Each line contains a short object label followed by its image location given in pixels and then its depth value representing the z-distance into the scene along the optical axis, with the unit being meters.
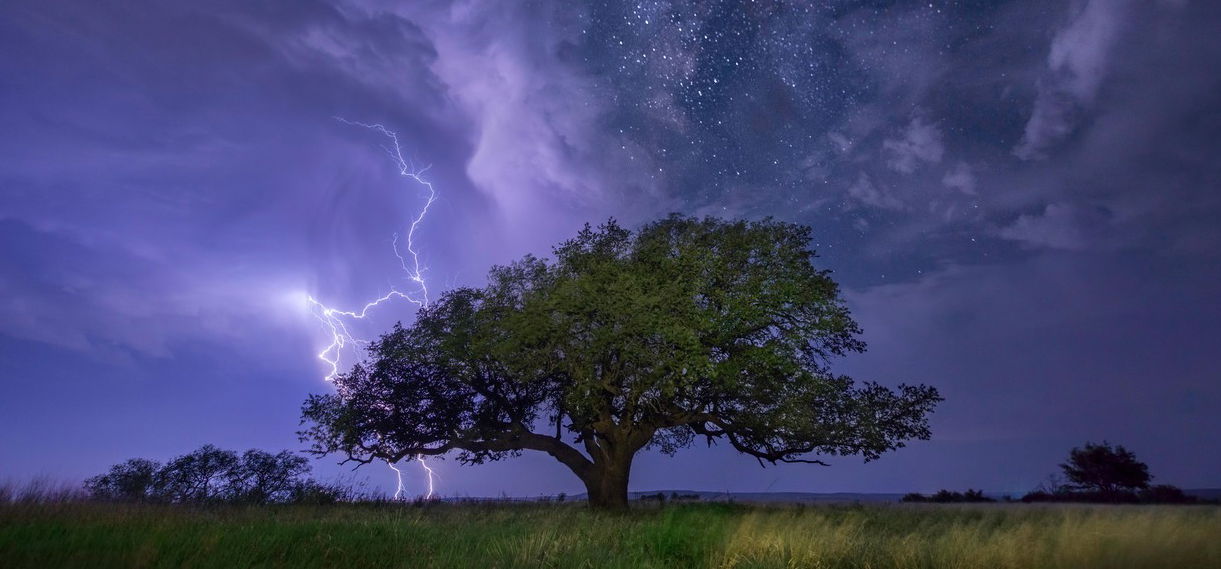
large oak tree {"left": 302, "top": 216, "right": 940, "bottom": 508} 20.66
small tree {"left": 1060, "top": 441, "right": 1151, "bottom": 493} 36.34
